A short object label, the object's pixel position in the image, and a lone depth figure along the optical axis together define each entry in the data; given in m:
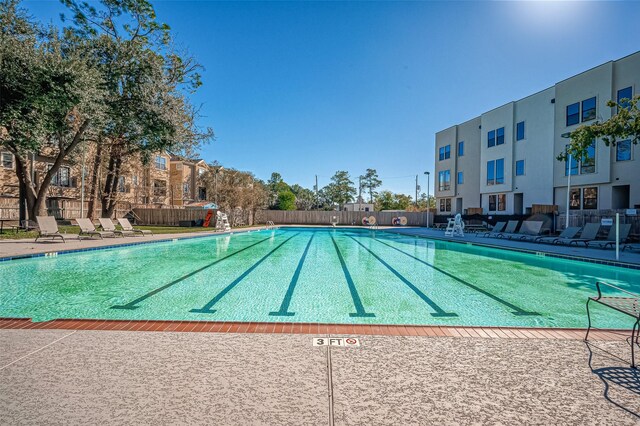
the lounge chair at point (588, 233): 12.34
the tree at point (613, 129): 11.26
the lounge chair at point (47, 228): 11.23
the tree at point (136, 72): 14.81
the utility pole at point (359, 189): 50.84
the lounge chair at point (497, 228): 17.25
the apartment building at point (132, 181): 20.03
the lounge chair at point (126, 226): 14.77
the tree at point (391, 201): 51.75
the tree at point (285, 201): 47.78
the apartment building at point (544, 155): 16.25
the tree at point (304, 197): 53.19
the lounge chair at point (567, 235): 13.01
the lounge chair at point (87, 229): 12.44
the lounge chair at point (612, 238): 11.62
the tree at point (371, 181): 52.66
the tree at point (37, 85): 11.77
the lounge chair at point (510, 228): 16.58
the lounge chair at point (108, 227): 13.53
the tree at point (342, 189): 52.31
